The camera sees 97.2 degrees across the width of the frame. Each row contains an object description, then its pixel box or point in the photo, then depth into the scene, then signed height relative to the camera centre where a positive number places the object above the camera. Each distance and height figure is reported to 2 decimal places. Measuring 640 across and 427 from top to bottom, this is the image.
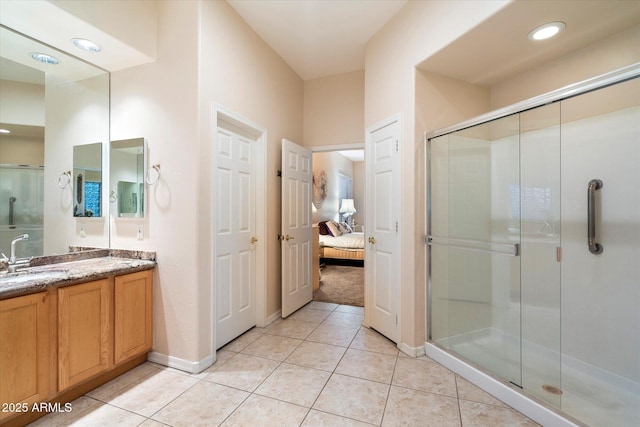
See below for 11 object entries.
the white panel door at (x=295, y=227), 3.29 -0.16
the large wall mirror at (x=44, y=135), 2.06 +0.66
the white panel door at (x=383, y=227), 2.65 -0.13
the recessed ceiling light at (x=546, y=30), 1.91 +1.28
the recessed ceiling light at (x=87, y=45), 2.14 +1.32
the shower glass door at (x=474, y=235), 2.32 -0.18
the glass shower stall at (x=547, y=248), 1.91 -0.27
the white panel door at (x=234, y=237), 2.58 -0.22
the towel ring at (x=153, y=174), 2.33 +0.34
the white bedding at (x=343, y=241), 5.91 -0.59
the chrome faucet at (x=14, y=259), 1.95 -0.31
